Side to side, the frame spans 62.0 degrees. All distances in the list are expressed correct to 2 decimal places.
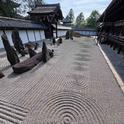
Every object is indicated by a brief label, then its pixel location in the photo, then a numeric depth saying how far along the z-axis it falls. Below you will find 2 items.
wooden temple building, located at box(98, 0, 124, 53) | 7.78
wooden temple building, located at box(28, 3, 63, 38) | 15.32
